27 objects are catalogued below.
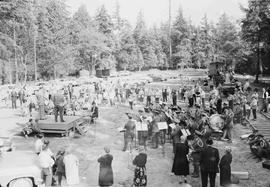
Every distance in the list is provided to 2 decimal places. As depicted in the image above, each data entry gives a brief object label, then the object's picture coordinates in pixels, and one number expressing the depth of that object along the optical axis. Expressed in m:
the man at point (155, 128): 14.21
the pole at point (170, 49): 77.06
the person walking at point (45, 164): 9.36
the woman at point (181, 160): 10.20
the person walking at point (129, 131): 13.87
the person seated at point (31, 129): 16.77
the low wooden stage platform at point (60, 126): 16.47
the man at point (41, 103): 17.92
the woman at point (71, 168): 9.62
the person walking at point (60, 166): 9.77
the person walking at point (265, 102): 21.75
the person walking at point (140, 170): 9.40
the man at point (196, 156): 10.89
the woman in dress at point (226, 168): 9.59
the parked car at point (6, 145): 10.89
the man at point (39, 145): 11.25
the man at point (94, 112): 19.75
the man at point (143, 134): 14.07
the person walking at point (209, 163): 9.36
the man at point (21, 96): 27.14
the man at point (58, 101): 16.12
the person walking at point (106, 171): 9.41
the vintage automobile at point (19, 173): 8.92
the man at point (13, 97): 25.89
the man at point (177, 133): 12.33
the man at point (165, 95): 28.20
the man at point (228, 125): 15.09
